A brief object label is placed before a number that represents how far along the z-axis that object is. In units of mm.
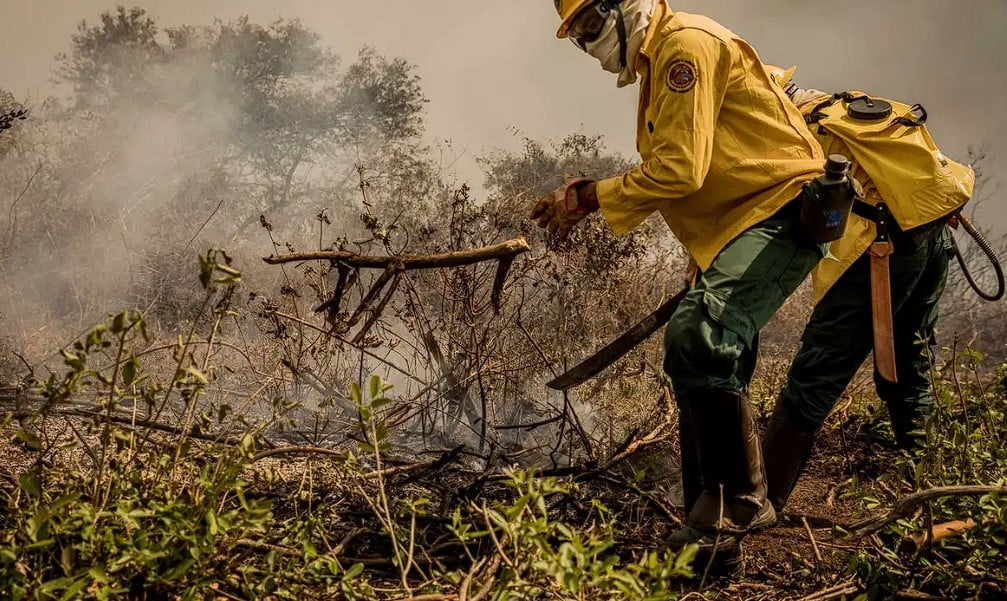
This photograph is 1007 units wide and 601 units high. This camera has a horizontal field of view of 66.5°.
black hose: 2914
